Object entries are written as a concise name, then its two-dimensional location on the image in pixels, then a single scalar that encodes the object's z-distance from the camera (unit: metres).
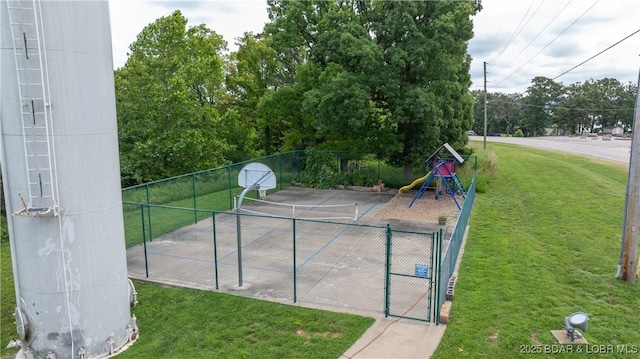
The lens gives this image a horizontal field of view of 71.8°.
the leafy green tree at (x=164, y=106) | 24.00
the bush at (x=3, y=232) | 16.57
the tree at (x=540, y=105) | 92.69
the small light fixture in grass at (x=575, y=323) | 8.03
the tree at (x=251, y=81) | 29.81
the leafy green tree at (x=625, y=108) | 89.75
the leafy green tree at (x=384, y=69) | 21.33
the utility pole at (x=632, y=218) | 10.62
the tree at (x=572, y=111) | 90.88
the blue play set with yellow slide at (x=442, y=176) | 20.23
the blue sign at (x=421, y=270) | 9.58
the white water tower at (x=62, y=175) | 7.30
